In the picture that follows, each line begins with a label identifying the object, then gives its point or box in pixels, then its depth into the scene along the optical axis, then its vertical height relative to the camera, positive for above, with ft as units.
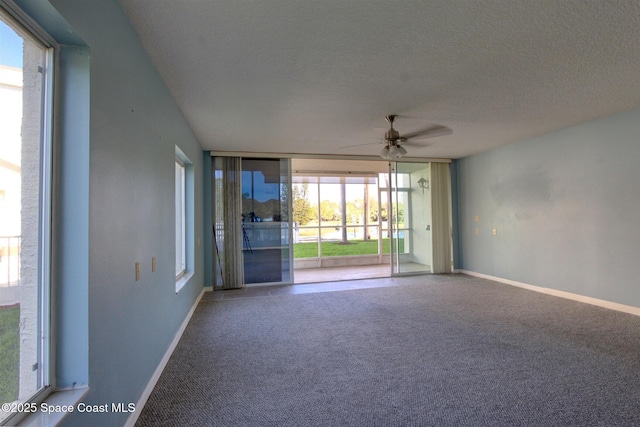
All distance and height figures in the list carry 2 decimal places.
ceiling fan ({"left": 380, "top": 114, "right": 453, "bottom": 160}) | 11.85 +3.25
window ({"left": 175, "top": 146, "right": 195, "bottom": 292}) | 13.17 +0.33
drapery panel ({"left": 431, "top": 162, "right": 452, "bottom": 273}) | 21.21 +0.21
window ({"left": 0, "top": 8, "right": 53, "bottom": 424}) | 3.56 +0.17
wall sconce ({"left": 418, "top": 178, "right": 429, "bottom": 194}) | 21.38 +2.56
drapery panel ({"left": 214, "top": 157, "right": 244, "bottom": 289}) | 17.83 +0.07
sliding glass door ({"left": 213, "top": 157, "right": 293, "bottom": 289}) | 17.88 +0.04
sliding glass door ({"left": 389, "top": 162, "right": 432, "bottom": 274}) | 21.02 +0.13
